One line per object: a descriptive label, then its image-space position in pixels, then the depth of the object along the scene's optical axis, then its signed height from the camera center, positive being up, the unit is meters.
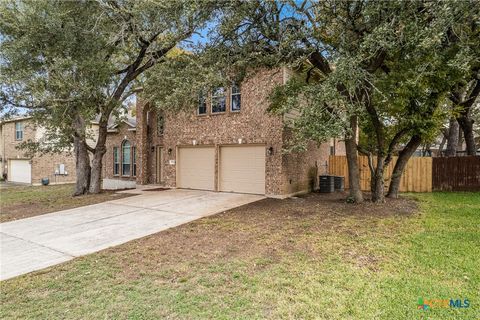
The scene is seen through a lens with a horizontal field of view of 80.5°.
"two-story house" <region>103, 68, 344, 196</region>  11.44 +0.43
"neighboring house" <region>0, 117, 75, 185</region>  20.17 -0.17
